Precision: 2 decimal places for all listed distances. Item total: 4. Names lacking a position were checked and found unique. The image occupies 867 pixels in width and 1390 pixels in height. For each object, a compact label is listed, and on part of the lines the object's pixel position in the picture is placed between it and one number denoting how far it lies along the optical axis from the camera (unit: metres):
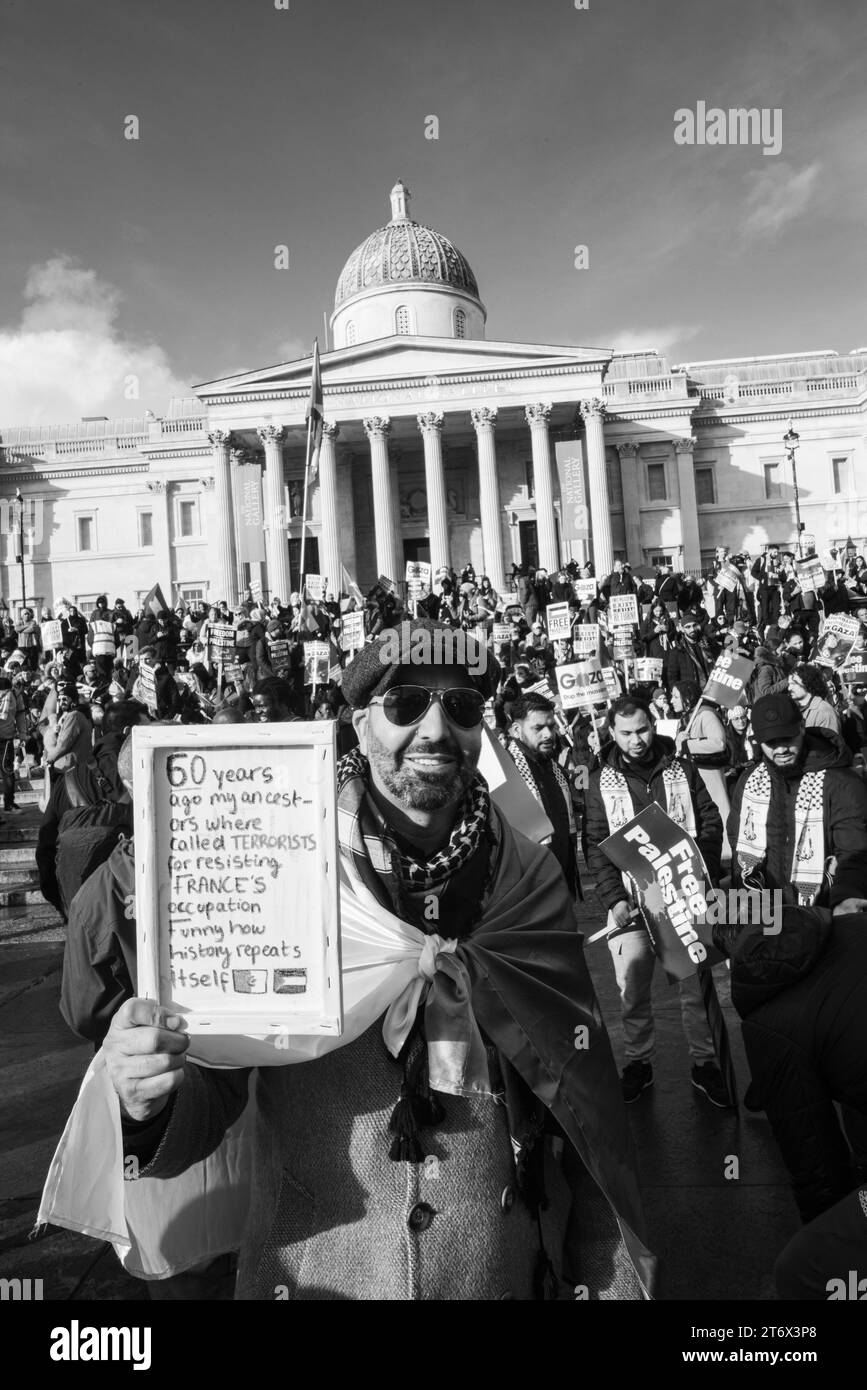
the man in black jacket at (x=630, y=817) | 4.60
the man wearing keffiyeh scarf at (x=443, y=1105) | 1.76
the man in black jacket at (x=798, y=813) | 4.48
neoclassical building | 41.66
